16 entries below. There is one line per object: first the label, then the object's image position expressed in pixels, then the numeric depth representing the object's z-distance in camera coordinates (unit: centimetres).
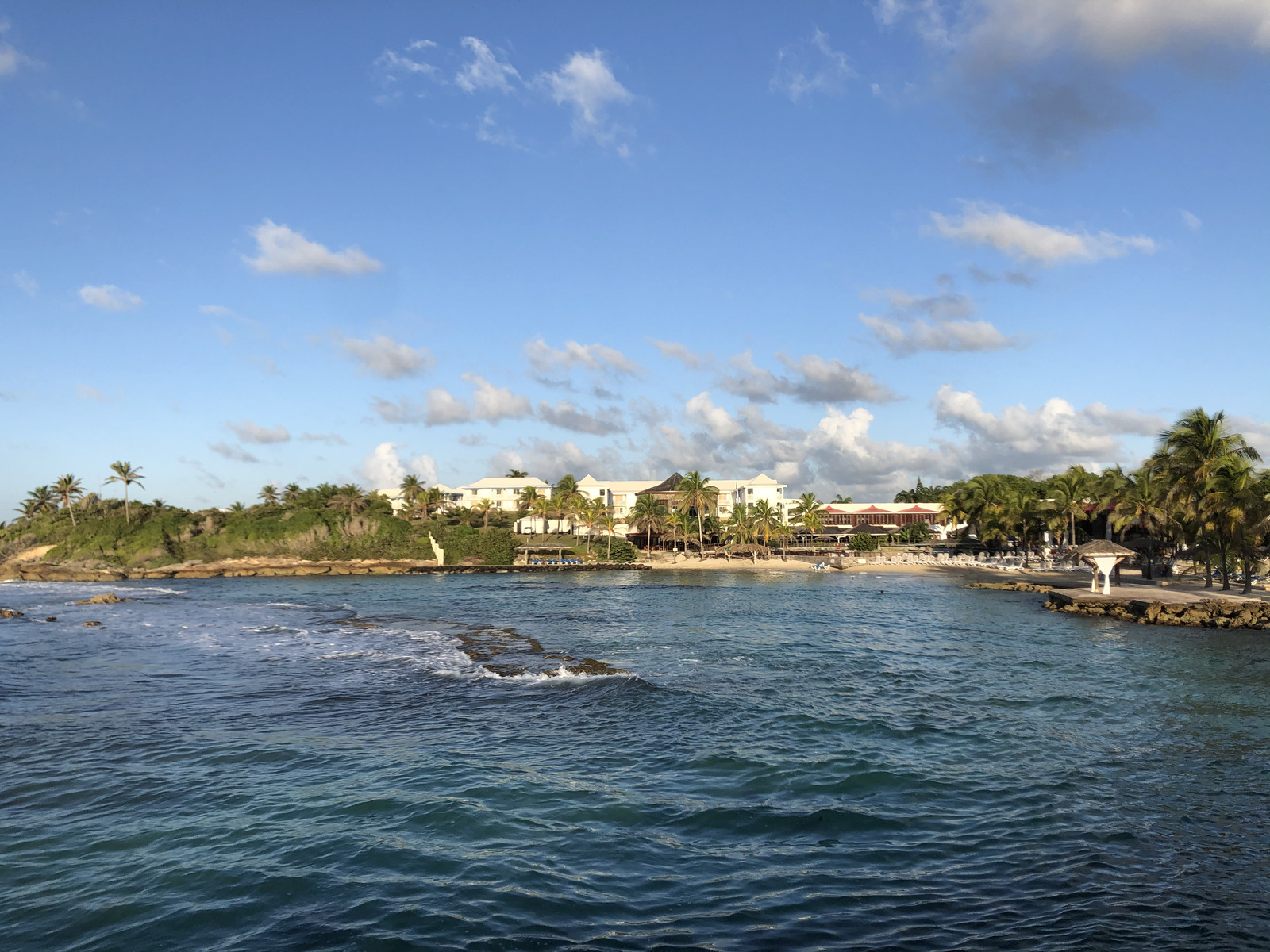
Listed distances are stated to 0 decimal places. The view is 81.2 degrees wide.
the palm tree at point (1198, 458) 4294
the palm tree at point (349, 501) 10455
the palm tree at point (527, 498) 11946
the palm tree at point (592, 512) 10562
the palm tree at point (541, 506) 11231
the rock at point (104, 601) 5512
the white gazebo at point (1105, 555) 4638
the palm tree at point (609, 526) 10268
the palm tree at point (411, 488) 11688
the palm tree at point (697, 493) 10456
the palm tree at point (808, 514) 10925
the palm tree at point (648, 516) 10762
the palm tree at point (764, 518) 10119
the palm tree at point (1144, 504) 6164
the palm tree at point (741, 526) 10188
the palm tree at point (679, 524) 10769
